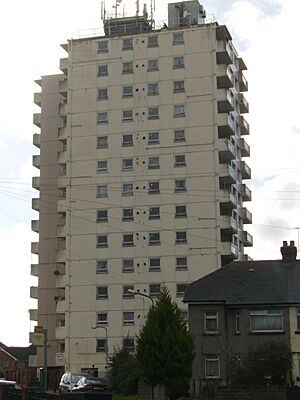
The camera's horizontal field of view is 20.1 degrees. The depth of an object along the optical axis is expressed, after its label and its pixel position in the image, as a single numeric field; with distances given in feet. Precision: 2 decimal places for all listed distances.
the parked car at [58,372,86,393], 147.83
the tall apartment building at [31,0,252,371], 258.16
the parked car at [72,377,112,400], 139.33
